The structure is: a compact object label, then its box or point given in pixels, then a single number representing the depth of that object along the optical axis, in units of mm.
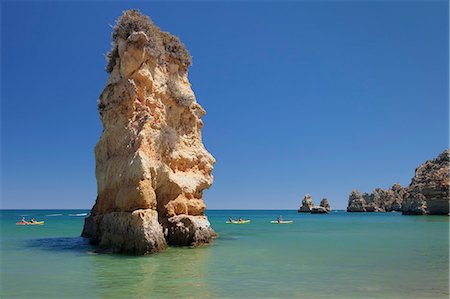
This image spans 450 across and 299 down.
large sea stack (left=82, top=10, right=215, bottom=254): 18438
